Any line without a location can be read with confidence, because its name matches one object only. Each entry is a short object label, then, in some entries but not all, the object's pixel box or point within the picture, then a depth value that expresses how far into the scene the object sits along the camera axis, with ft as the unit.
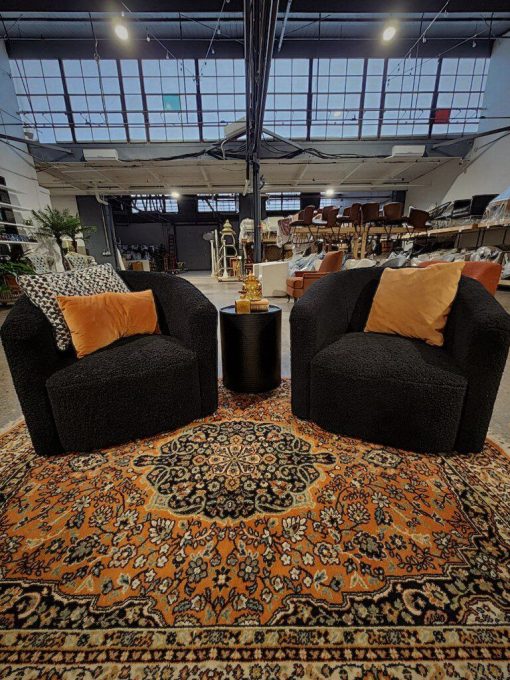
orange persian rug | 2.20
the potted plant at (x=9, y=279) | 17.39
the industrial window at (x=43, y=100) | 25.31
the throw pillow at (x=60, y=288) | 4.70
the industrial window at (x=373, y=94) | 26.32
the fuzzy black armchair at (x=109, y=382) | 4.07
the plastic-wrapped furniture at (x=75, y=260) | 20.08
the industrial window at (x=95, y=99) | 25.67
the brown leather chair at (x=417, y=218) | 17.28
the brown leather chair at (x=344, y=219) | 18.42
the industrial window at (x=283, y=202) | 44.96
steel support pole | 20.17
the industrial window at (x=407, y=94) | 26.20
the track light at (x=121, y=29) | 16.03
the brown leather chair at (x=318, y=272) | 14.51
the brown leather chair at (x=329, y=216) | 18.69
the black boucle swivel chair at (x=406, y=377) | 3.86
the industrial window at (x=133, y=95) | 25.96
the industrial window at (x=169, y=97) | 26.05
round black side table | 5.86
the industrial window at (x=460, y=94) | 25.64
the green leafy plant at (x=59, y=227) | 19.57
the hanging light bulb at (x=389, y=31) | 17.28
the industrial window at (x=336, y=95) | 26.30
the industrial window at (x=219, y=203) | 45.78
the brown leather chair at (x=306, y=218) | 18.74
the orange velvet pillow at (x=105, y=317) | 4.84
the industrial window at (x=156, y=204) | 47.94
